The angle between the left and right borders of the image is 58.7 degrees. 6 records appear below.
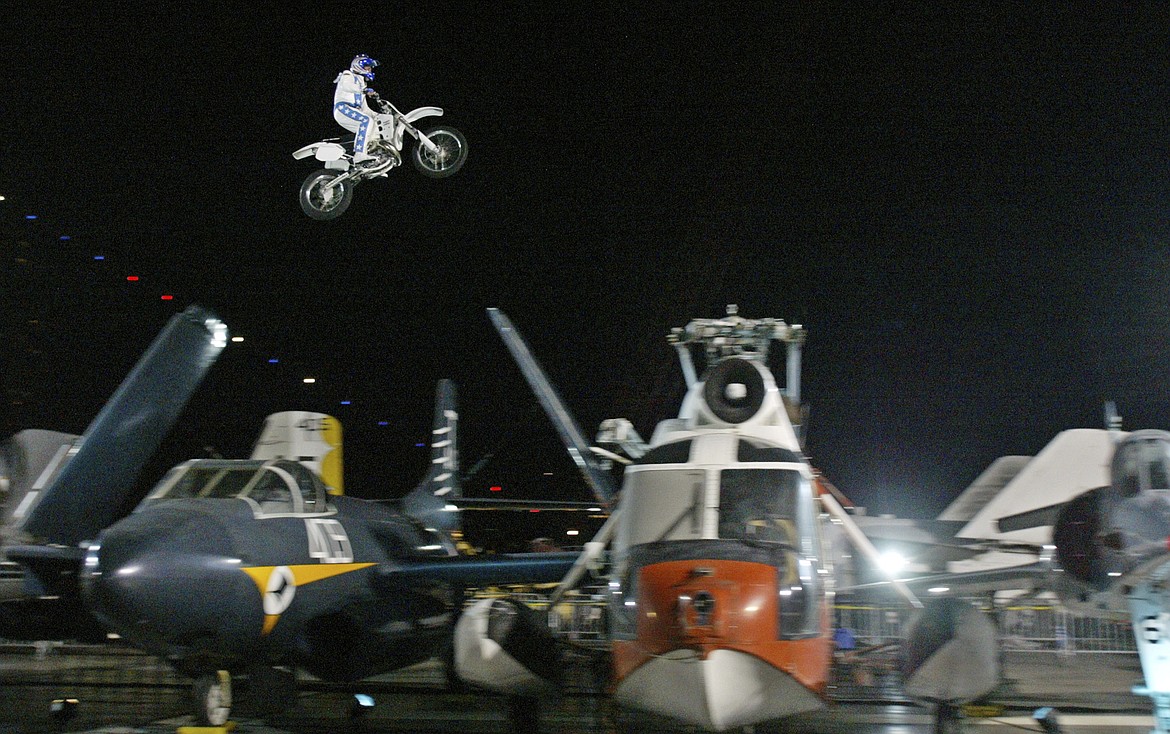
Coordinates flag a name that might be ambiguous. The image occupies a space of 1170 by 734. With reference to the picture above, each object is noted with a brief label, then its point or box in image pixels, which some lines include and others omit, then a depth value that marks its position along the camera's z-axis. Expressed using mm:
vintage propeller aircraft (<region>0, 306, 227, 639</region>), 11234
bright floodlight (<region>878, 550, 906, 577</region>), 8742
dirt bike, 9531
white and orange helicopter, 6781
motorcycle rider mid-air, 9414
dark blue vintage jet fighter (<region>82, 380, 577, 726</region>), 8609
